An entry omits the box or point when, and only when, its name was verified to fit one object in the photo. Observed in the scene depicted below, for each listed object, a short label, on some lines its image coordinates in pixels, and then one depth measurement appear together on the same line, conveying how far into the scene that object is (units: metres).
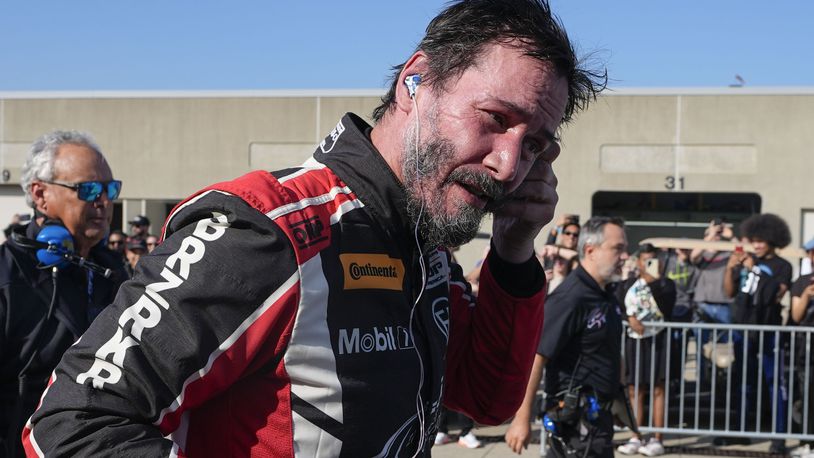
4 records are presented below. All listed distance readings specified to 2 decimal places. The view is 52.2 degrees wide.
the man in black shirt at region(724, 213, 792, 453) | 8.16
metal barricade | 7.84
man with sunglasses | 3.00
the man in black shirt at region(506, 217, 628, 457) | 5.23
